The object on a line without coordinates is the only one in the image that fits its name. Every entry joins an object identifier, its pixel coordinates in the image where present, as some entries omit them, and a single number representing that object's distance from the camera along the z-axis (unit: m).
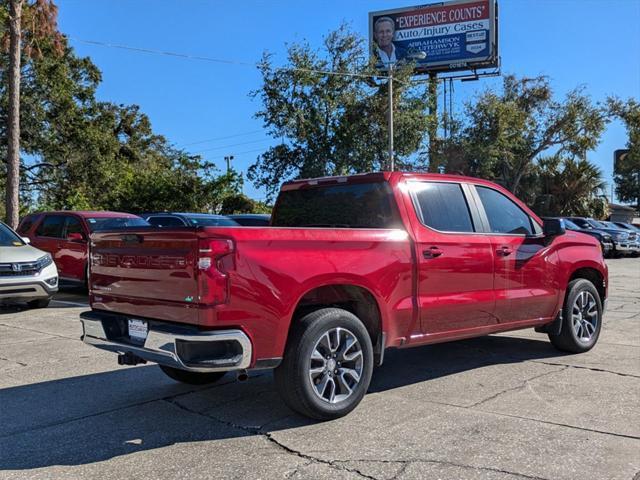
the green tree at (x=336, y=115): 28.78
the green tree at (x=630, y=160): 38.41
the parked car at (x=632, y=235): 28.03
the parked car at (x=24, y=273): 10.07
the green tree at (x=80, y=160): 32.09
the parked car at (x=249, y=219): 15.48
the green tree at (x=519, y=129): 37.16
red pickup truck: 4.32
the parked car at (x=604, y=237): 26.47
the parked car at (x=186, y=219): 14.03
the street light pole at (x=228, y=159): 65.32
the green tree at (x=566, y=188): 40.97
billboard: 41.12
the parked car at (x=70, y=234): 12.59
